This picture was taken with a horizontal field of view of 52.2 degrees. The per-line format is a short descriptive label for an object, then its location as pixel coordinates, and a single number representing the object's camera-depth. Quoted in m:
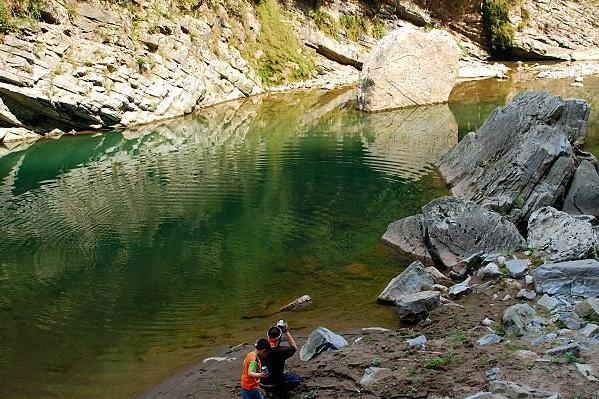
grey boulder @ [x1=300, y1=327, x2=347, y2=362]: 11.98
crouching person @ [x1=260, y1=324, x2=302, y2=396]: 10.45
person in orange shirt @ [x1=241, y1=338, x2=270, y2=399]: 9.91
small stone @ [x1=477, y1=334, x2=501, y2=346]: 10.74
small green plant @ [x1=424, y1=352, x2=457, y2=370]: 9.99
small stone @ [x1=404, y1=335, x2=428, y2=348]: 11.41
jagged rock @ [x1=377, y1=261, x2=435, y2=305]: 14.71
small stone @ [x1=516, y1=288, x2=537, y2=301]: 12.94
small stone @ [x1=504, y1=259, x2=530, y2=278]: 14.27
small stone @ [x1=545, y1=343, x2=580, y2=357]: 9.39
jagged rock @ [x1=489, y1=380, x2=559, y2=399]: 8.09
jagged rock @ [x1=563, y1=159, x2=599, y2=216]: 19.66
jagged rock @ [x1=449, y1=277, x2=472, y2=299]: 14.19
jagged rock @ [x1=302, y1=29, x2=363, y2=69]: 61.72
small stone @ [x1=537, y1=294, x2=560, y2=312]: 12.05
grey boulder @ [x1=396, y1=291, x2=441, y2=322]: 13.49
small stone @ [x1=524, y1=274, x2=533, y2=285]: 13.54
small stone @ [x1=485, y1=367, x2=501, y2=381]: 9.16
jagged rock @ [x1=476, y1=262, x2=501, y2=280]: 14.71
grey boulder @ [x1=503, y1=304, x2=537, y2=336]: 11.09
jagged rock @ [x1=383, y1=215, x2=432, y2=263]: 18.00
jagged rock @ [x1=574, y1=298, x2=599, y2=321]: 10.98
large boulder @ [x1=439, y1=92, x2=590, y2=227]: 20.02
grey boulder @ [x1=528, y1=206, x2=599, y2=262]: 14.32
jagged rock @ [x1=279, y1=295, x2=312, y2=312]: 14.91
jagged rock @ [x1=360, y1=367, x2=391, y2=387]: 10.19
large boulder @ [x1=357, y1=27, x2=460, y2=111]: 45.28
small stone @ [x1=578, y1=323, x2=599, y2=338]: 10.19
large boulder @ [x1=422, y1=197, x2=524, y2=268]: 16.92
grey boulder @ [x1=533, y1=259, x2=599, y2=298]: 12.34
